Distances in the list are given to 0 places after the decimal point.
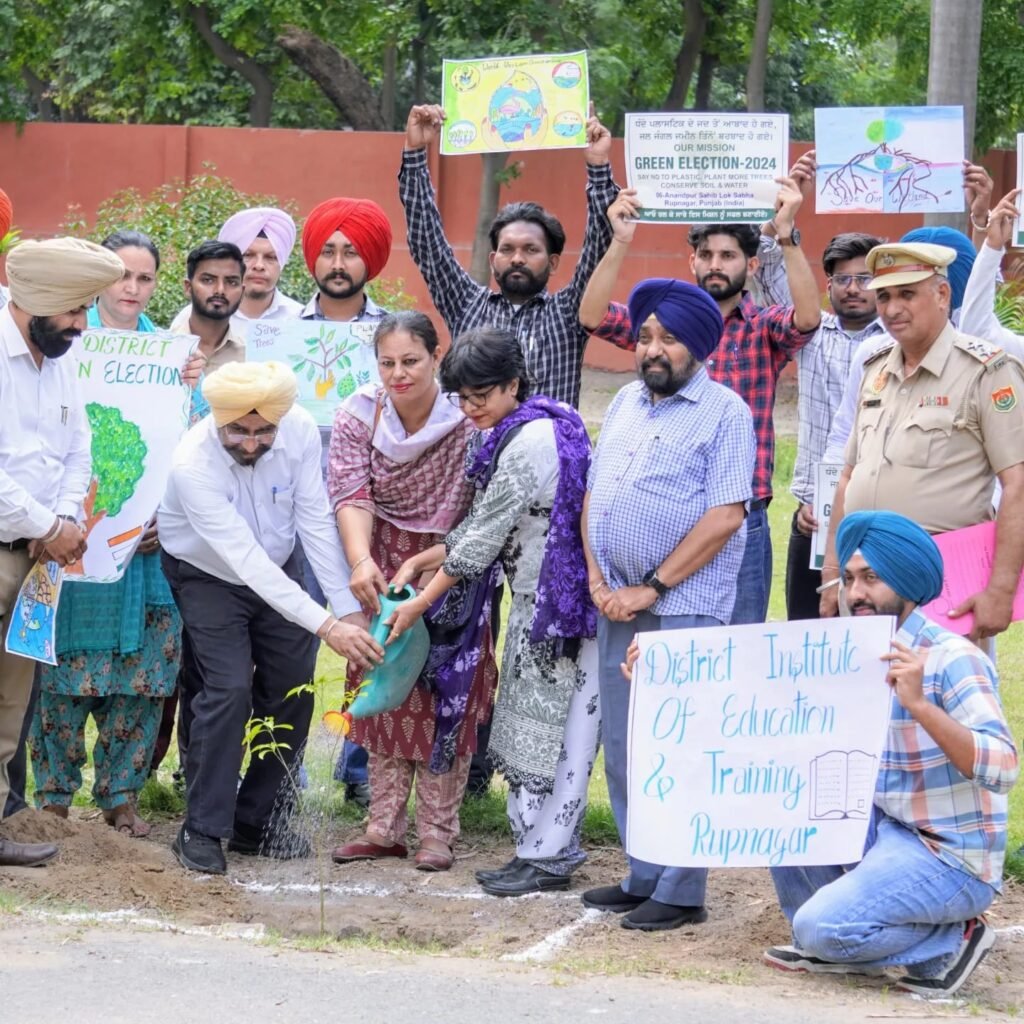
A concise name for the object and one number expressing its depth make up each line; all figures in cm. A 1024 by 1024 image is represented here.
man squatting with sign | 931
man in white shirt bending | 1195
